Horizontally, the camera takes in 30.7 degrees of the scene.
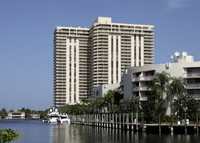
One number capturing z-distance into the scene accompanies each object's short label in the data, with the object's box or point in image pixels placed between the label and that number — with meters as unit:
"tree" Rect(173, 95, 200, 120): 91.94
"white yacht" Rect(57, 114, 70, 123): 197.75
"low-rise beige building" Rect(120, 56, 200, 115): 102.19
